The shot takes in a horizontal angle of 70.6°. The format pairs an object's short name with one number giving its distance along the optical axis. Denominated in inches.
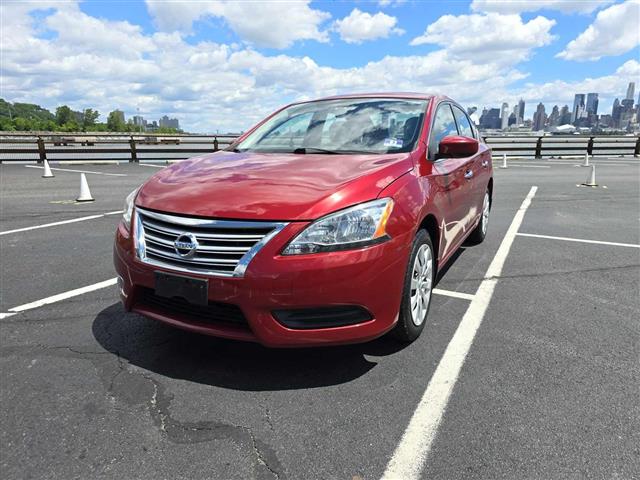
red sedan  94.3
